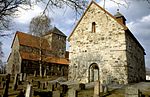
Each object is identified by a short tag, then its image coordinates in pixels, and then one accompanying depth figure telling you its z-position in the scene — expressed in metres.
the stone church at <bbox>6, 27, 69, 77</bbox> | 23.19
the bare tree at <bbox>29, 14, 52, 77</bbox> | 17.96
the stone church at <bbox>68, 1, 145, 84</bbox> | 11.30
